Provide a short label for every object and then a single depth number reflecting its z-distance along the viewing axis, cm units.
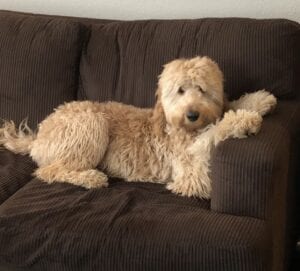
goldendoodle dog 198
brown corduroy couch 167
